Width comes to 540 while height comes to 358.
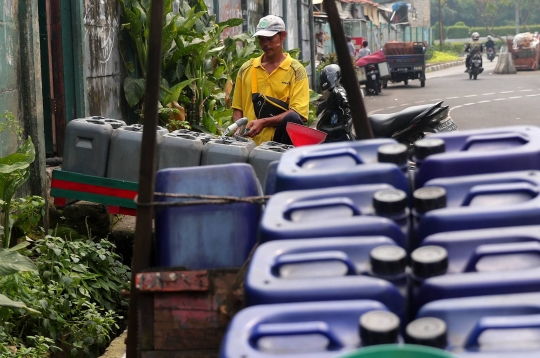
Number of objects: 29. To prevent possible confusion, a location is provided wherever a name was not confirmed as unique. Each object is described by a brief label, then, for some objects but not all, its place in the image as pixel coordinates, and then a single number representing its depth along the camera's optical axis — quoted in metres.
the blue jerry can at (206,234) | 3.26
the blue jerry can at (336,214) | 2.45
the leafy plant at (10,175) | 4.72
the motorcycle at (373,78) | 22.47
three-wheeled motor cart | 25.56
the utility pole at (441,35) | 58.11
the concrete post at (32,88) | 5.73
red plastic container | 5.41
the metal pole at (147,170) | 2.92
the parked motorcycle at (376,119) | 7.07
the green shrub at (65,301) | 4.33
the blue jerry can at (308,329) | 1.97
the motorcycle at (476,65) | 27.83
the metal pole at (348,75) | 3.07
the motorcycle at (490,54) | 46.22
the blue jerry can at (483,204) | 2.41
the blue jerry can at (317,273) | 2.20
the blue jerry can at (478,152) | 2.69
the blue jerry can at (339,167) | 2.65
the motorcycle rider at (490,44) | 46.57
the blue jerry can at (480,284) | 2.14
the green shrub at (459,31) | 84.88
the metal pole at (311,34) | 19.30
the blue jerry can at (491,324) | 1.95
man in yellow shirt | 5.54
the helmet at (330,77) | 7.21
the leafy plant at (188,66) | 8.23
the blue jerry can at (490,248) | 2.25
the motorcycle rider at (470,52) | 27.86
